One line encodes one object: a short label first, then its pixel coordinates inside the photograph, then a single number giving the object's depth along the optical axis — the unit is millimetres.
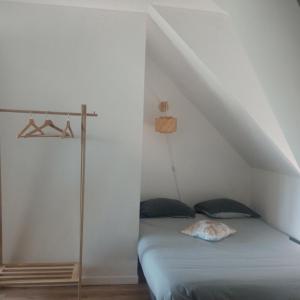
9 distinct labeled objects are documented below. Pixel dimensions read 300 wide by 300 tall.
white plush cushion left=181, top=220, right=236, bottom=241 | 2855
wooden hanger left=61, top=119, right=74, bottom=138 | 2916
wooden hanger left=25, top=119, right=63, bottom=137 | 2826
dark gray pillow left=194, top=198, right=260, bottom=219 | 3627
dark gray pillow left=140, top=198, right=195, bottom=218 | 3523
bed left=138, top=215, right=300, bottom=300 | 1970
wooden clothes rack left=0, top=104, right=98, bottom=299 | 2631
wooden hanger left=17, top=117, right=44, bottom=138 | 2811
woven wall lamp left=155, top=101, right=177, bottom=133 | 3623
